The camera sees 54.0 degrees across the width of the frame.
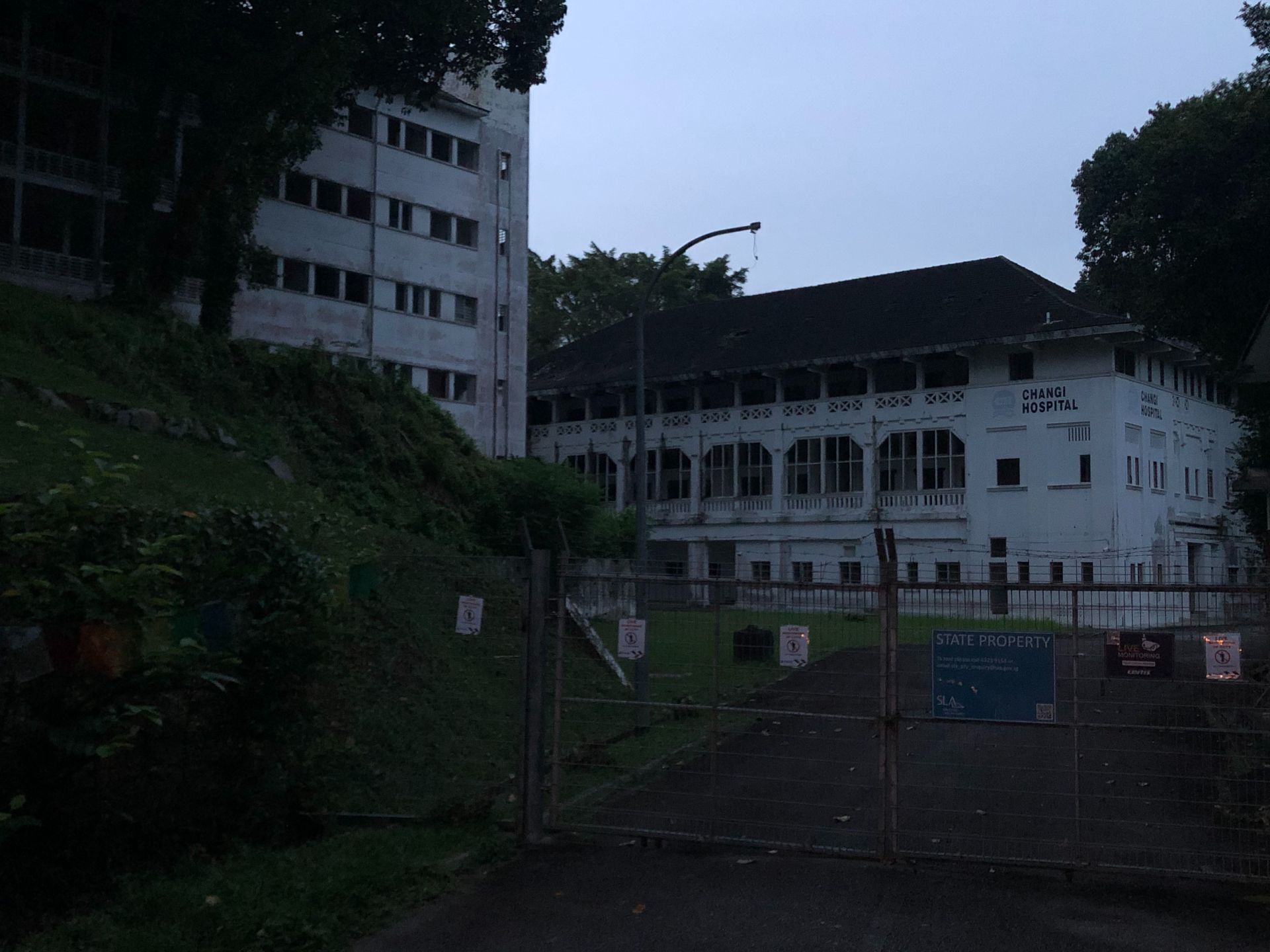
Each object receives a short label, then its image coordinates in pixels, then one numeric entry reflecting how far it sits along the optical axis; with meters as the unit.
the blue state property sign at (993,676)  8.84
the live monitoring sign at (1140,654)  8.42
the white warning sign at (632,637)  9.92
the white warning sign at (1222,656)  8.30
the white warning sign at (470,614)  10.23
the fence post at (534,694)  9.87
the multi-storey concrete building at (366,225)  33.94
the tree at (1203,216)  28.56
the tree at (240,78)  29.34
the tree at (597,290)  74.50
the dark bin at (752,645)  10.32
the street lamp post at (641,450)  19.73
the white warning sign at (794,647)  9.23
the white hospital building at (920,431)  44.94
